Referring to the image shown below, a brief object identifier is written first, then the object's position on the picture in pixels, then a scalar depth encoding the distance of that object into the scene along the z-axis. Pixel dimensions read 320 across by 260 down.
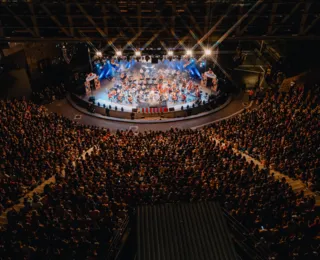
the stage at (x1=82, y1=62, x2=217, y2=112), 28.47
